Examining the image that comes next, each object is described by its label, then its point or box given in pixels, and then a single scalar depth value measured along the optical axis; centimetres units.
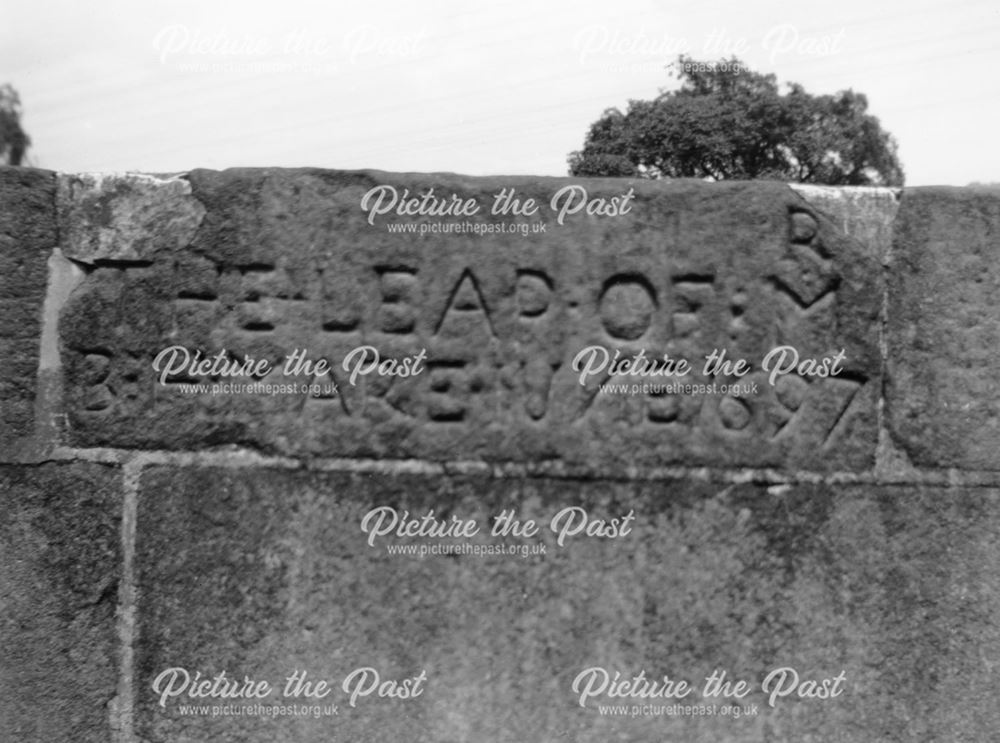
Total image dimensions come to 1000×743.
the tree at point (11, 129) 2876
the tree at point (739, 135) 2416
